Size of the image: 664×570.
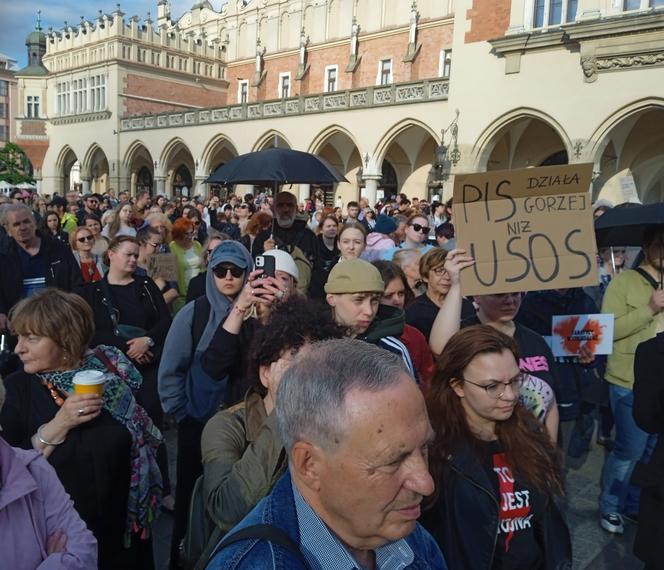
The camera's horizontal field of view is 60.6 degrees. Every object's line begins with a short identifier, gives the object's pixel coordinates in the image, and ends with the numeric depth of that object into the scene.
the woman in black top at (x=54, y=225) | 7.82
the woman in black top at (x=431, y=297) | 3.66
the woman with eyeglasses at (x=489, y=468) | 1.91
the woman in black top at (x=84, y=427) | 2.13
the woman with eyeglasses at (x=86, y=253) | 5.50
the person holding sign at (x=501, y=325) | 2.65
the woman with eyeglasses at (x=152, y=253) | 5.20
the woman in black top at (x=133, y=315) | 3.76
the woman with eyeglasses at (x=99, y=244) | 5.71
